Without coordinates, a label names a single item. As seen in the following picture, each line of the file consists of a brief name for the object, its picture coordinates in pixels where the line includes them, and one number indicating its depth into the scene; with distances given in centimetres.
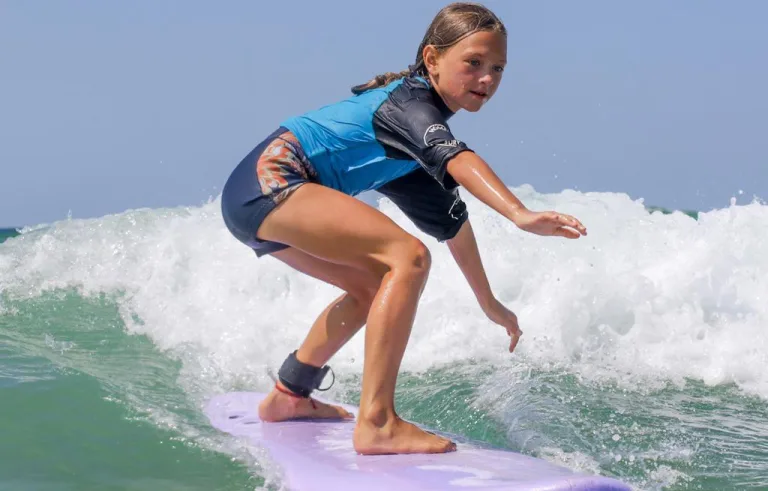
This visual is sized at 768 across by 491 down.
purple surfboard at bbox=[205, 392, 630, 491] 499
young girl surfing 577
